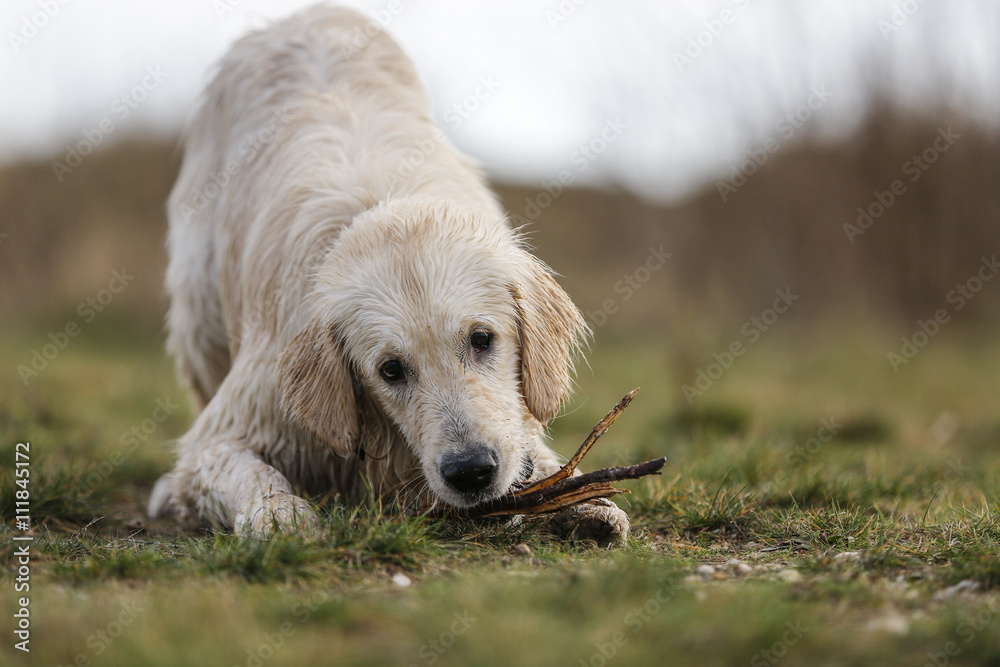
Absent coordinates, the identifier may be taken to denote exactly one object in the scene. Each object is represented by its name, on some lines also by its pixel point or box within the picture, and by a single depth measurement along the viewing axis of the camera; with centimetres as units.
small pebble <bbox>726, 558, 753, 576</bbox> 307
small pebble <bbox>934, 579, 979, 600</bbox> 271
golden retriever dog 344
